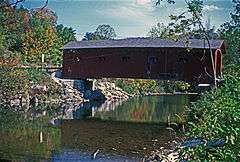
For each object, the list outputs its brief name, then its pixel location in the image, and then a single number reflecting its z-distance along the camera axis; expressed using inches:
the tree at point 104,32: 2342.9
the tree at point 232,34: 949.9
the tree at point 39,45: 1412.9
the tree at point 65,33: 1760.6
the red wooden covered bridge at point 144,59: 872.3
